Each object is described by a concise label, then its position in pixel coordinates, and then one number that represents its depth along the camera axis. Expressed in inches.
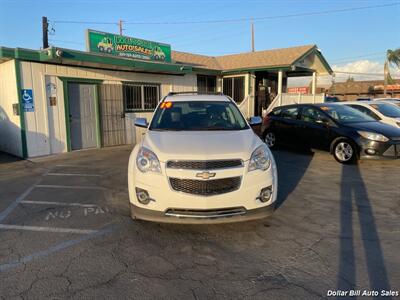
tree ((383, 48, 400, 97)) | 1230.3
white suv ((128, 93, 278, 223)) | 133.0
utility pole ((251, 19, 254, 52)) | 1416.1
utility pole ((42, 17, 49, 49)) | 990.0
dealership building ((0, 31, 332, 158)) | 346.3
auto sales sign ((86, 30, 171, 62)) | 401.4
